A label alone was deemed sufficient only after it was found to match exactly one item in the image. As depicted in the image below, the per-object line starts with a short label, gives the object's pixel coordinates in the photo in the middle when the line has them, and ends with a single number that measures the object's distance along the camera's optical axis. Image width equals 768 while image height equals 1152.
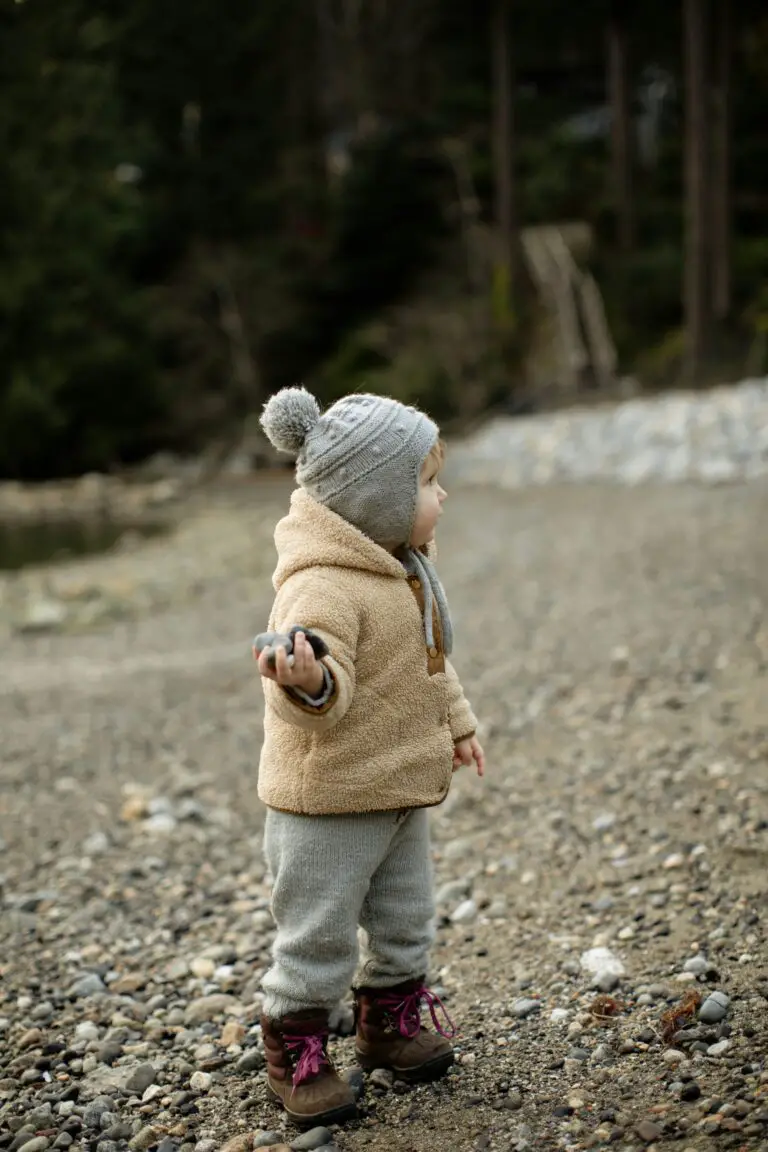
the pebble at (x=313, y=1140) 2.83
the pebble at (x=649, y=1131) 2.60
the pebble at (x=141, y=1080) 3.24
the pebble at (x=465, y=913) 4.14
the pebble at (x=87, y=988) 3.85
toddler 2.86
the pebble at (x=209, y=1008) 3.66
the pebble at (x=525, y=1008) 3.39
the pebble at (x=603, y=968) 3.45
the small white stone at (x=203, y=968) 3.94
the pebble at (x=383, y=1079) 3.12
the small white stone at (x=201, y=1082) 3.23
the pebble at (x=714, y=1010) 3.08
